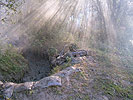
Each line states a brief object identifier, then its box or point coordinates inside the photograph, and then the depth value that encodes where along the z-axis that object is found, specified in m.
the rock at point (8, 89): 2.39
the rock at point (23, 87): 2.50
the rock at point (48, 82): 2.62
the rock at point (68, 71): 3.04
